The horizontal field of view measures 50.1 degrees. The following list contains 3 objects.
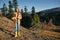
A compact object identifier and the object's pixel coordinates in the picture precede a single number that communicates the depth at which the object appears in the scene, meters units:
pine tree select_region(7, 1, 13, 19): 16.62
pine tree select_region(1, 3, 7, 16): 18.67
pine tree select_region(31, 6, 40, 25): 14.48
